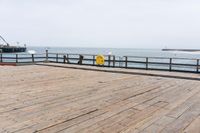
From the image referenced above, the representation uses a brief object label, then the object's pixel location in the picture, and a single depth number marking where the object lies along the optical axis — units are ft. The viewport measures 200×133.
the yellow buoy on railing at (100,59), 32.20
